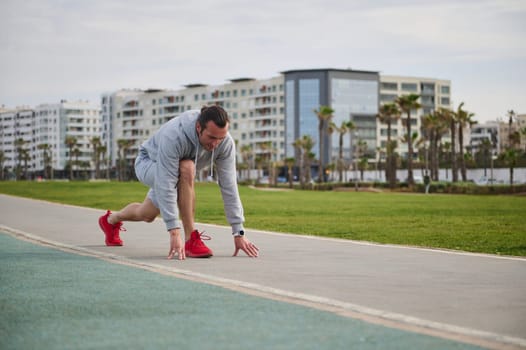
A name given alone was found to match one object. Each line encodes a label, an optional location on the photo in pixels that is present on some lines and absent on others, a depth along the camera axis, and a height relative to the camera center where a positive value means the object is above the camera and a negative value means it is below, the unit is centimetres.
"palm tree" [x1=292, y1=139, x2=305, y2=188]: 12326 +378
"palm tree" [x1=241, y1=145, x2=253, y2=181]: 17700 +287
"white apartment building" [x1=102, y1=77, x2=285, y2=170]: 17562 +1327
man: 853 -2
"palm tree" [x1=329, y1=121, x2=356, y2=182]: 12317 +590
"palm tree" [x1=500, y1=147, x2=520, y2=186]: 9316 +130
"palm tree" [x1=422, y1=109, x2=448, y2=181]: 10100 +517
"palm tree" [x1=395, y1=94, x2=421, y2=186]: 8838 +668
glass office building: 16388 +1271
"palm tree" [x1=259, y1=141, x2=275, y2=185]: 17262 +344
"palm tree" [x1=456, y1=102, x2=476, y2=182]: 9719 +547
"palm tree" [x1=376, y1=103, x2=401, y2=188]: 8450 +607
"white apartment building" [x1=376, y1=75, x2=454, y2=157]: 17775 +1548
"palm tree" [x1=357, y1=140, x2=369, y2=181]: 16482 +304
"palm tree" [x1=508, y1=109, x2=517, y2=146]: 11974 +738
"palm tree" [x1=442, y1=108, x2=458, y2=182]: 9298 +501
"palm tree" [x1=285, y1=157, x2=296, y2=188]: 15412 +121
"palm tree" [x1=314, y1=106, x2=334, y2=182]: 11338 +706
